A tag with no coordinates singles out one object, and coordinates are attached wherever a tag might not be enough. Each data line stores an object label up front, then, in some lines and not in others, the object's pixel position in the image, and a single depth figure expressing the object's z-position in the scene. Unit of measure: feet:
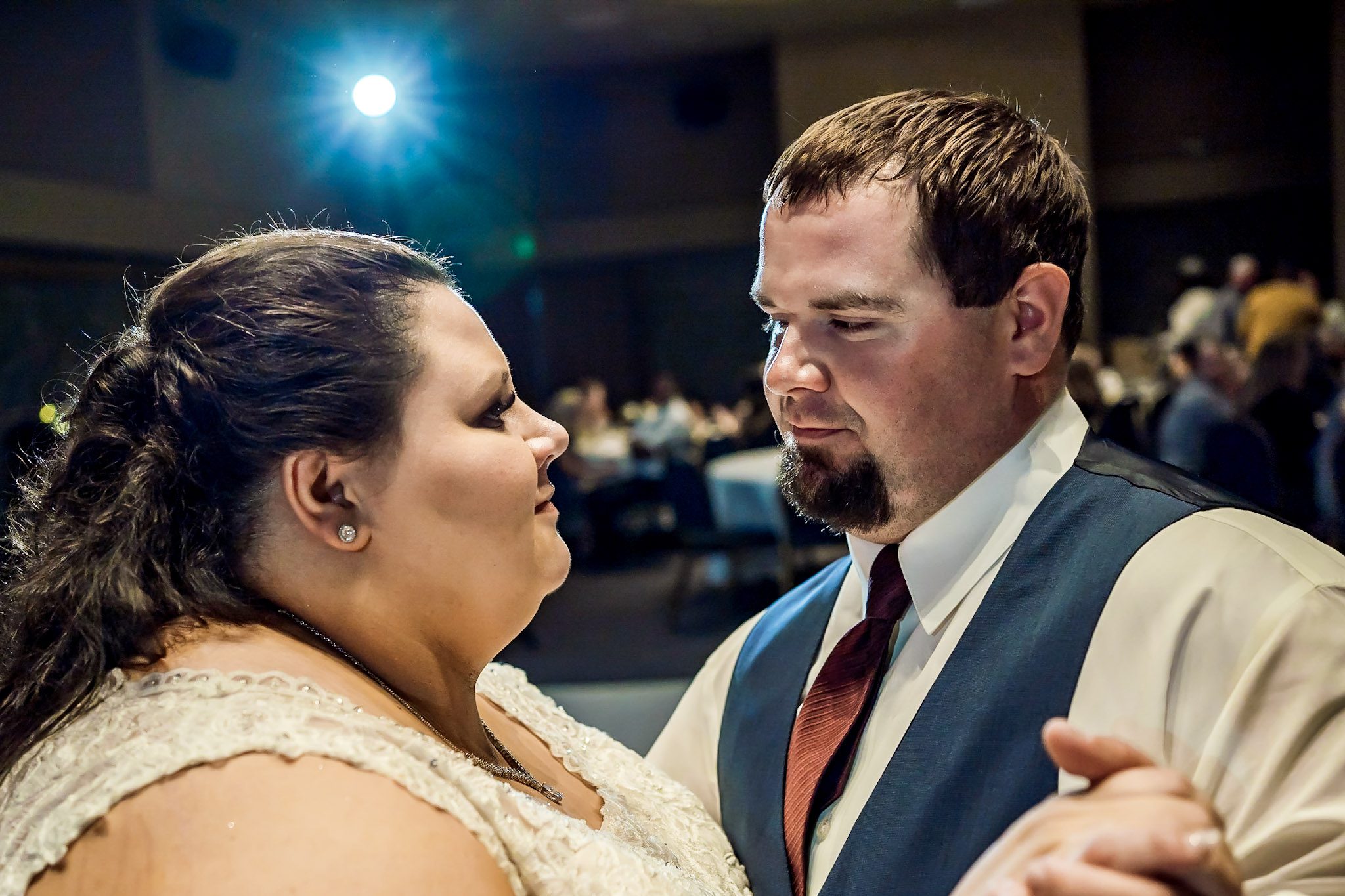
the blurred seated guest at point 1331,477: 12.24
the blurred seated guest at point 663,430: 24.52
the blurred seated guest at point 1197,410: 12.92
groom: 3.62
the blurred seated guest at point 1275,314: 16.03
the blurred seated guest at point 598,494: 21.31
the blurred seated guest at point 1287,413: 12.32
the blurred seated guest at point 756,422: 20.48
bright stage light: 10.25
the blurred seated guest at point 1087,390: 14.73
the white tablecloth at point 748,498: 17.06
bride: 3.04
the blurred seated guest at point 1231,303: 20.57
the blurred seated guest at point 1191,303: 23.73
